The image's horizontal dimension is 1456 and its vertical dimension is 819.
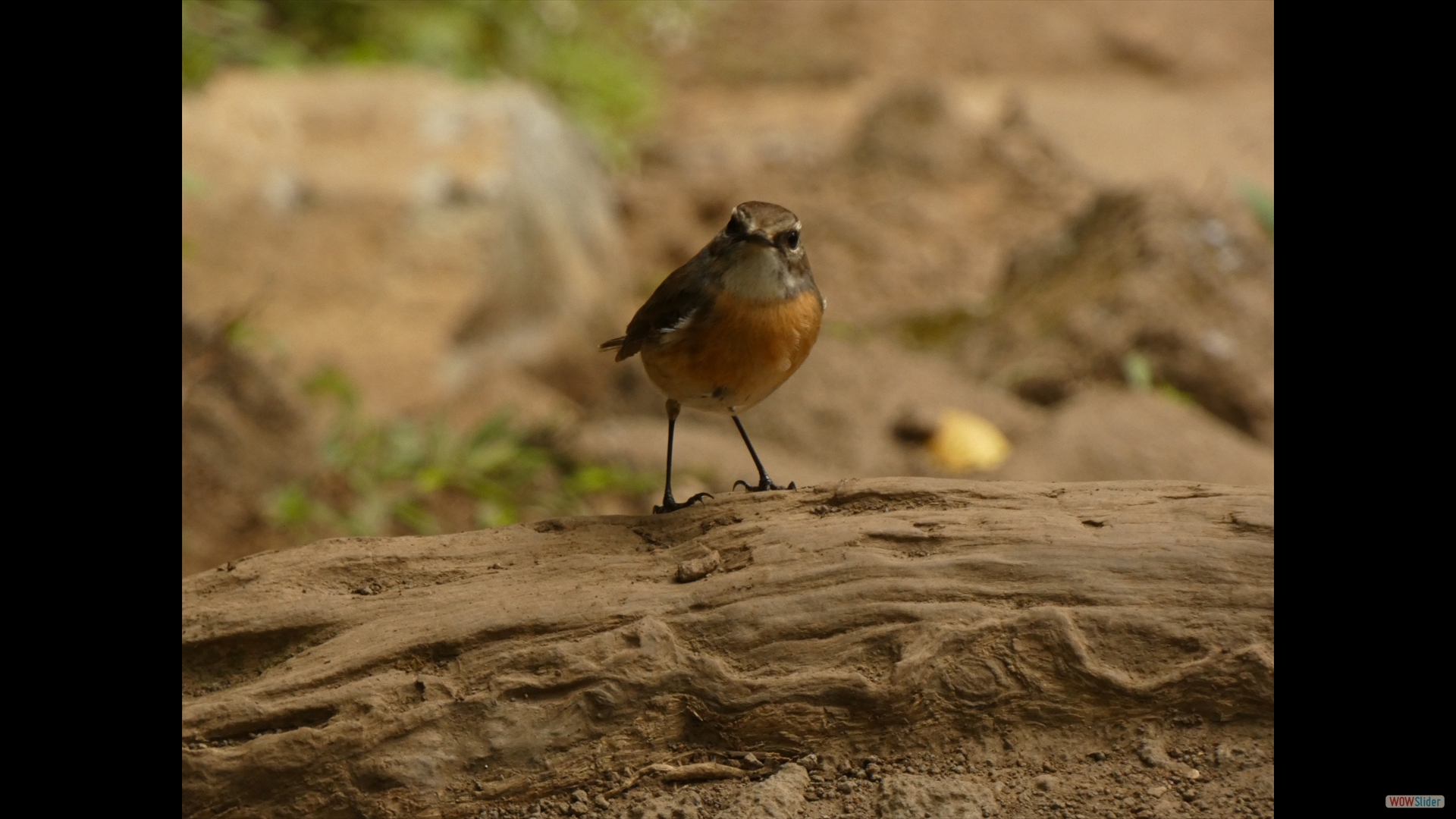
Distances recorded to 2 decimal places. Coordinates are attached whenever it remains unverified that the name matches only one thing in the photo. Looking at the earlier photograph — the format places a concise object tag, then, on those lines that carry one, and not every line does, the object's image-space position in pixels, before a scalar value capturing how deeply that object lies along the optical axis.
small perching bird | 7.86
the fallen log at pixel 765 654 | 6.59
